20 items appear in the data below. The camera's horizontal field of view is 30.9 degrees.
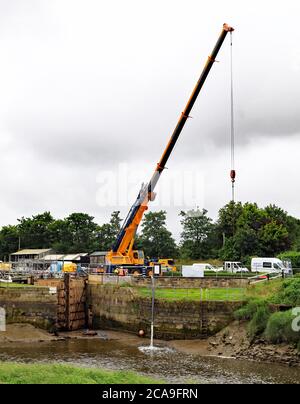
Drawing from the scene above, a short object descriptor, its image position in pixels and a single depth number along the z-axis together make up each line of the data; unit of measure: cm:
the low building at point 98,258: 6491
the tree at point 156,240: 9456
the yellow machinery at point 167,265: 5812
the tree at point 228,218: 9194
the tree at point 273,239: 7973
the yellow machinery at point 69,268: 6021
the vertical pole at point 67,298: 4394
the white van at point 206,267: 6506
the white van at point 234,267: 6044
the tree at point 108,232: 10697
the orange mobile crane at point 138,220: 5066
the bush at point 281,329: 3034
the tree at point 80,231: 11069
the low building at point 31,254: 10681
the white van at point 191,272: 5447
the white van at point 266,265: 5741
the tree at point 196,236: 9125
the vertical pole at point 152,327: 3647
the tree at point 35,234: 12167
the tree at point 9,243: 12256
